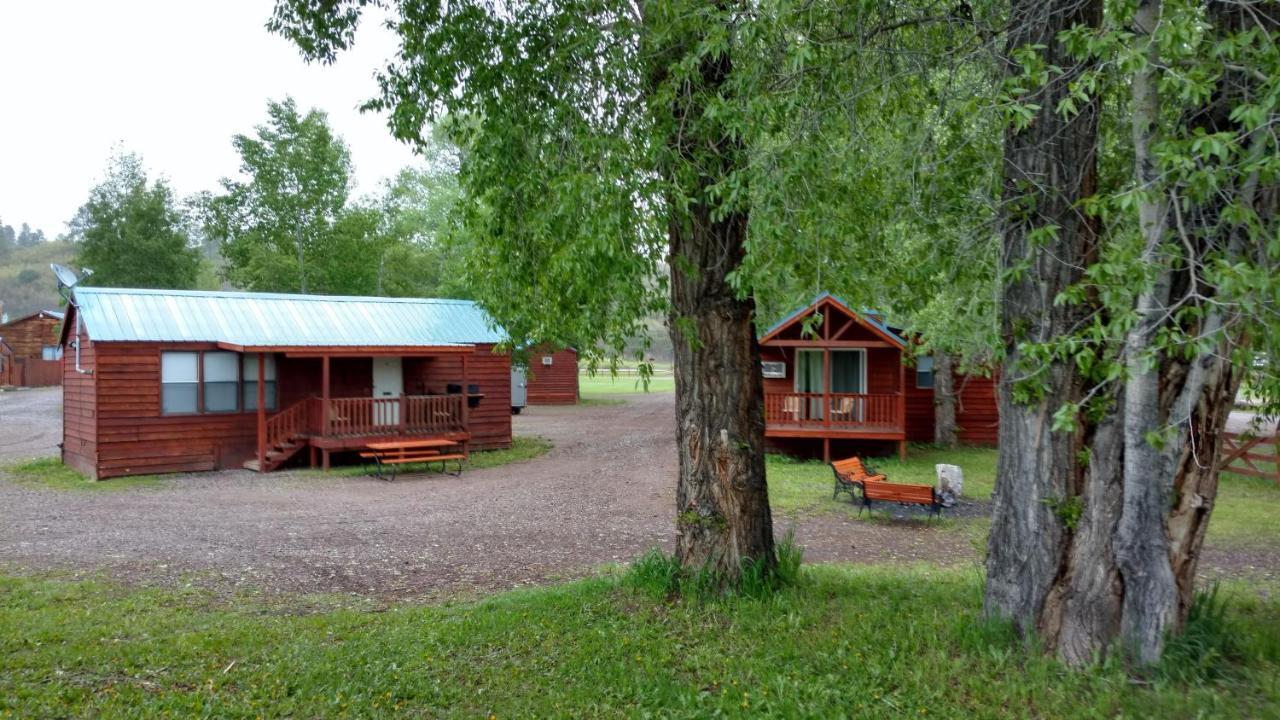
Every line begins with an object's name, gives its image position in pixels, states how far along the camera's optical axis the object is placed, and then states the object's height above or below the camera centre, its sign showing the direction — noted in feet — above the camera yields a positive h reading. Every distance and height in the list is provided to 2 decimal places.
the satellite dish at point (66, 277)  59.98 +7.89
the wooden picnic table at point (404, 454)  56.29 -5.04
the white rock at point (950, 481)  45.47 -5.88
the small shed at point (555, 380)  122.42 -0.16
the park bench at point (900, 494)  40.11 -5.76
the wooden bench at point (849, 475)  44.48 -5.40
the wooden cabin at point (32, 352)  147.43 +6.22
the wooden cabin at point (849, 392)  62.03 -1.31
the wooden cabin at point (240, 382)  54.80 +0.12
